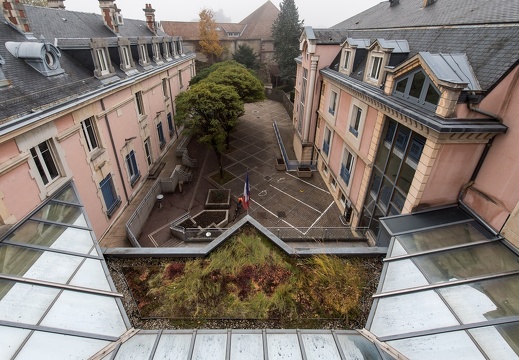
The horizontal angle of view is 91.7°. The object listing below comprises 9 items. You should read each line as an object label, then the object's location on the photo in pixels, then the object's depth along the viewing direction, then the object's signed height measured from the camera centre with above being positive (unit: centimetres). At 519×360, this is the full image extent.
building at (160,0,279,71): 6612 +228
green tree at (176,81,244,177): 2325 -578
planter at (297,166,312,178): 2798 -1254
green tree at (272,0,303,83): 5438 +108
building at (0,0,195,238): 1138 -358
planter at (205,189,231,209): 2298 -1296
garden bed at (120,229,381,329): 758 -718
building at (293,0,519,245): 955 -268
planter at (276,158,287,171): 2962 -1273
